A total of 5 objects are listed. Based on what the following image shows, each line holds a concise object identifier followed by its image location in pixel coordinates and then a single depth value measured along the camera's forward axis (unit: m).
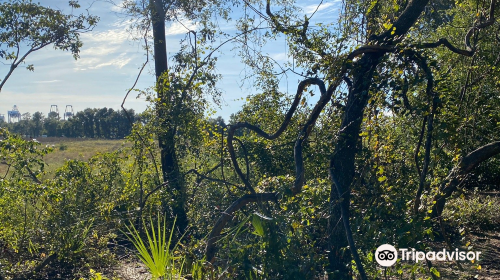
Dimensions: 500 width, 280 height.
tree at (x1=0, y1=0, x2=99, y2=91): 8.30
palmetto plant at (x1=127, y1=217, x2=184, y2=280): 3.08
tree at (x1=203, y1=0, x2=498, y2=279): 3.28
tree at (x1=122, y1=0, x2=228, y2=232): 6.62
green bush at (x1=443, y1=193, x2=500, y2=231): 6.55
